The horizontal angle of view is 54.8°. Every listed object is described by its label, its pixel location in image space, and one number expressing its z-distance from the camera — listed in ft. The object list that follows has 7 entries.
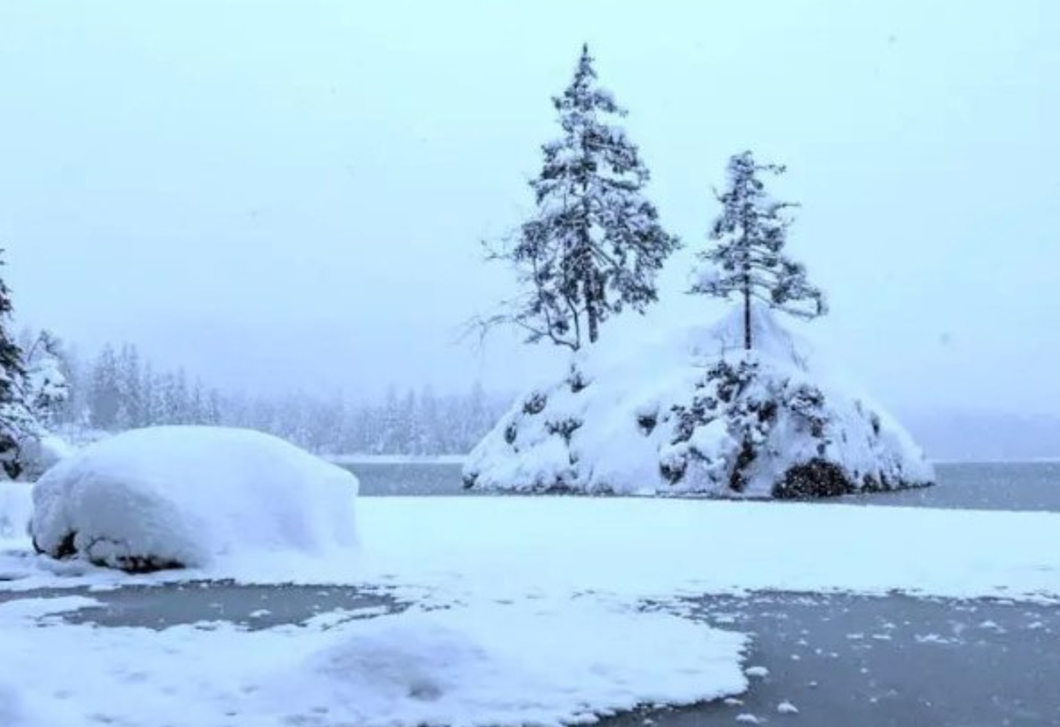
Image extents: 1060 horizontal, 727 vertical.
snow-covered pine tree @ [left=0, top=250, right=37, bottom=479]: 83.82
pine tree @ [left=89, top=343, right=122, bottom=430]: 351.05
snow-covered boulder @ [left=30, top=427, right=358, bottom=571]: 42.09
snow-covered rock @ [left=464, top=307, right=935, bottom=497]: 116.67
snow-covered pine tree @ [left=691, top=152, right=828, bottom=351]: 123.34
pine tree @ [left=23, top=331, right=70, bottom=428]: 170.91
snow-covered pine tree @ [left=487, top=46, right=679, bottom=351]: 139.03
